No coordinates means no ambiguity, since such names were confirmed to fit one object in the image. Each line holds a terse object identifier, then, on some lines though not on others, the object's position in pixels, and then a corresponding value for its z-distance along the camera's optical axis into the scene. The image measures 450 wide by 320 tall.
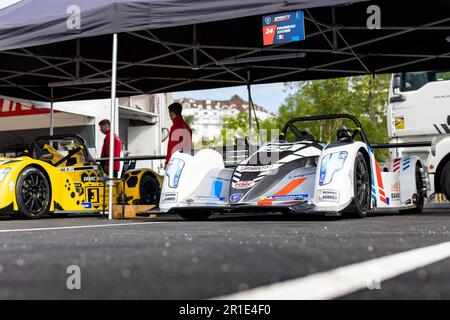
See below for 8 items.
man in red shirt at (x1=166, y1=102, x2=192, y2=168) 9.16
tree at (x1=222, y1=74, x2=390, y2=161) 37.34
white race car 6.32
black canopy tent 7.74
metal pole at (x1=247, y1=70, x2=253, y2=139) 11.59
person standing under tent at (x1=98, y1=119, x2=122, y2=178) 10.90
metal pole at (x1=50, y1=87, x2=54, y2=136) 13.08
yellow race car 8.24
